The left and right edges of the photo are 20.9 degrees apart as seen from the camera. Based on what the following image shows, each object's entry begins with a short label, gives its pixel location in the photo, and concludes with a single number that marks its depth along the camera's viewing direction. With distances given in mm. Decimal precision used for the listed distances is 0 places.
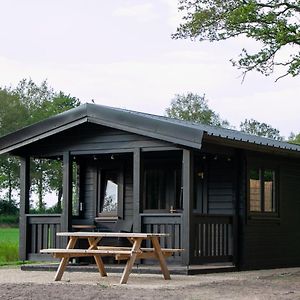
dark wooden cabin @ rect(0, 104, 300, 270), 14234
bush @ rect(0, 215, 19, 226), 46406
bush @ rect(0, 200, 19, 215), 50594
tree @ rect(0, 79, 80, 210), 57162
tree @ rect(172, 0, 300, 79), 16344
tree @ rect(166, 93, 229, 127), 62812
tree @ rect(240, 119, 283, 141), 71500
